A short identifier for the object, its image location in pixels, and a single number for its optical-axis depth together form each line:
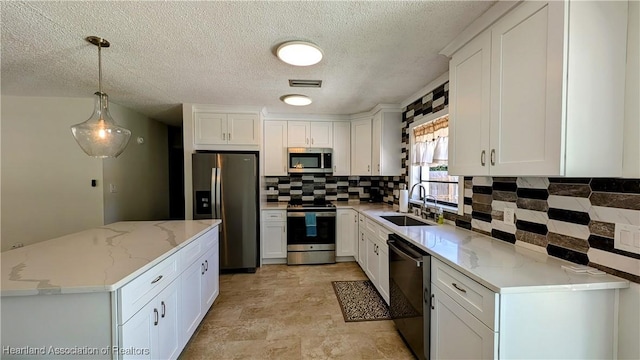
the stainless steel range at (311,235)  3.85
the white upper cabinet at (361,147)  3.97
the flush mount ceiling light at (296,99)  3.09
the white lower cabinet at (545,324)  1.14
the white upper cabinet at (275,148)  4.14
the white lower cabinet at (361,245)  3.42
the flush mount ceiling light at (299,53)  1.86
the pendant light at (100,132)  1.87
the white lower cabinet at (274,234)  3.87
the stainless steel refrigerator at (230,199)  3.52
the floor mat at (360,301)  2.48
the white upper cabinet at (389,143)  3.67
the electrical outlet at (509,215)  1.77
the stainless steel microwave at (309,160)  4.12
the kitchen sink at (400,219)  2.95
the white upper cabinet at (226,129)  3.68
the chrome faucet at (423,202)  2.87
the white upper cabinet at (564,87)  1.12
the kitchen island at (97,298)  1.17
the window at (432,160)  2.63
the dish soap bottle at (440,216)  2.54
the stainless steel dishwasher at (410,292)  1.71
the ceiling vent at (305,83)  2.69
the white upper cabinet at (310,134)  4.17
